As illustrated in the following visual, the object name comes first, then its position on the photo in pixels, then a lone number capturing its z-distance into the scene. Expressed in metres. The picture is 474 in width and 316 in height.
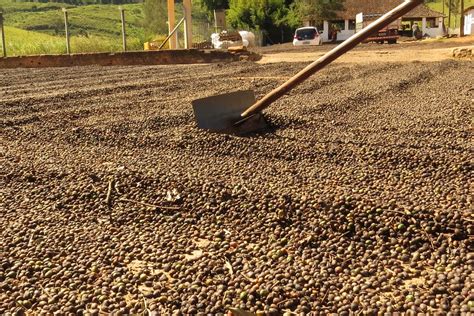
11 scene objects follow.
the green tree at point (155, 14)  47.34
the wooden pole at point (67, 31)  17.80
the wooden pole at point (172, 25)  21.69
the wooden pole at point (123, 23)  18.32
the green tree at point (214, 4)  43.75
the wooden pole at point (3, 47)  18.02
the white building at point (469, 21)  37.91
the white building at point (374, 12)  44.09
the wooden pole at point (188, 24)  20.44
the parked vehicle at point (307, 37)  31.62
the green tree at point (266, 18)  37.81
